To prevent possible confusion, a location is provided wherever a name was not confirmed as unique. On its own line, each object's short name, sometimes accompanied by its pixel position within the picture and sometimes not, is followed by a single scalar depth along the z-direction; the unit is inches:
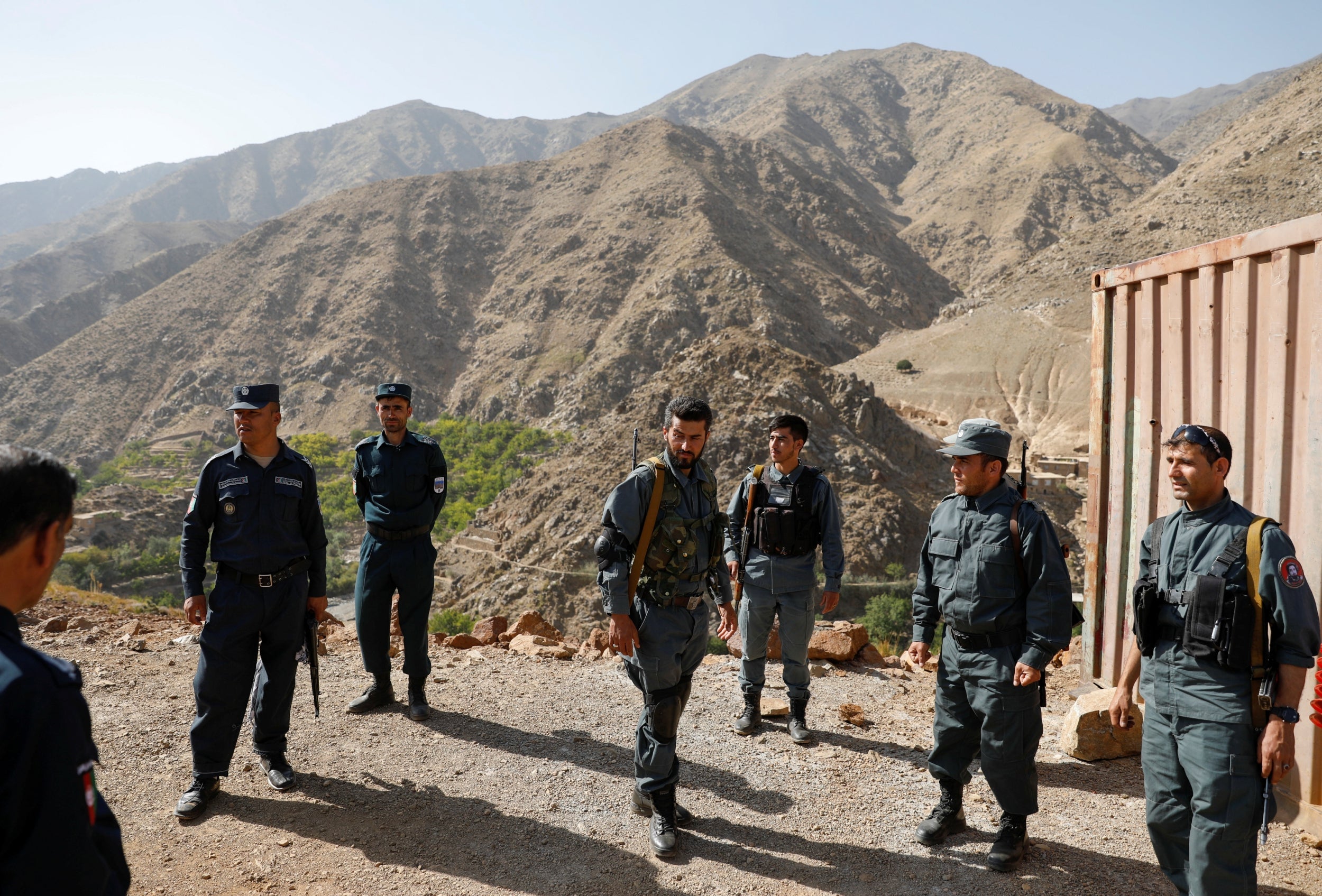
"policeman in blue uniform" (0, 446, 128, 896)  49.6
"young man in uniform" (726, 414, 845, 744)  185.8
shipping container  141.6
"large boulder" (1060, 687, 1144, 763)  178.1
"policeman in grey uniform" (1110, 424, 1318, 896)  100.2
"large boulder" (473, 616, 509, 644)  288.0
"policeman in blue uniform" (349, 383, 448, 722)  193.5
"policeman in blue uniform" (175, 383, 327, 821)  149.3
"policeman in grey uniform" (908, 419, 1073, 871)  124.6
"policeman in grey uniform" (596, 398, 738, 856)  135.0
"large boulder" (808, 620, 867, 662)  249.4
